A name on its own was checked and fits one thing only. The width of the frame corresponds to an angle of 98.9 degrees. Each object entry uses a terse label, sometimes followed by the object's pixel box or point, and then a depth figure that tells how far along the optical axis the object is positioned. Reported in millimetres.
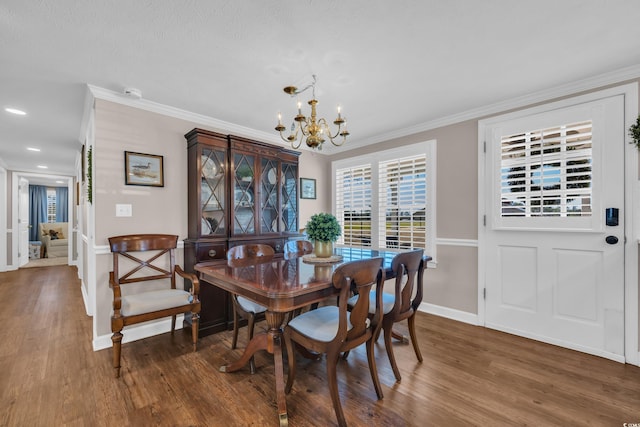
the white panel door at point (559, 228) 2279
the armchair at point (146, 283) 2199
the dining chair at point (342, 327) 1499
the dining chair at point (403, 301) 1870
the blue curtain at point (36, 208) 8586
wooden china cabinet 2881
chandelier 1994
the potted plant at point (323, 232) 2260
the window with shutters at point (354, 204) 4129
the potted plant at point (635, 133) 2152
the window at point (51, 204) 9000
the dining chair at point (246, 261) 2135
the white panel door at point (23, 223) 6270
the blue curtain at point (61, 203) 9125
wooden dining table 1450
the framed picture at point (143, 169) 2689
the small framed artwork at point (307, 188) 4344
